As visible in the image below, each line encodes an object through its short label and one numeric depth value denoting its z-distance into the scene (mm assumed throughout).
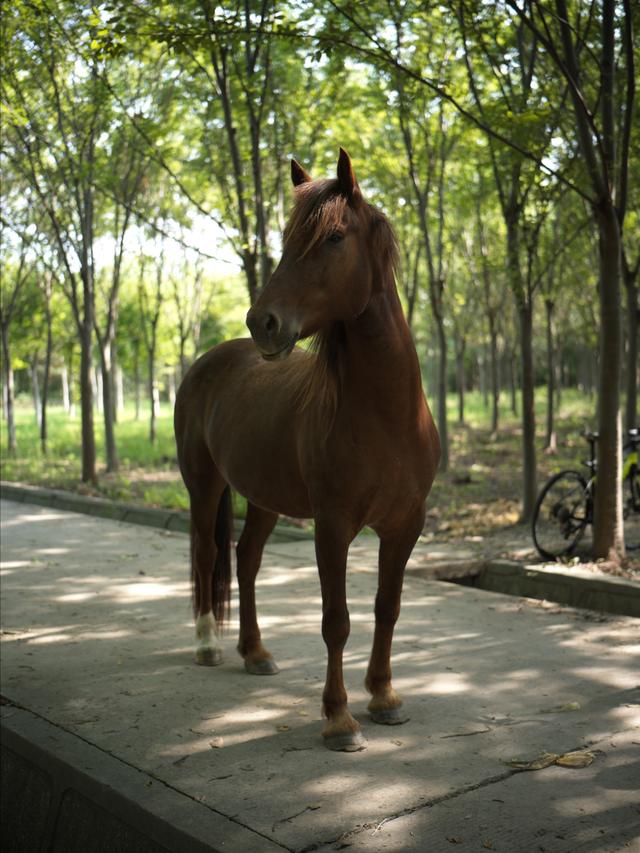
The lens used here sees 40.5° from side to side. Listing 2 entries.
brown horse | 3240
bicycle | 7336
